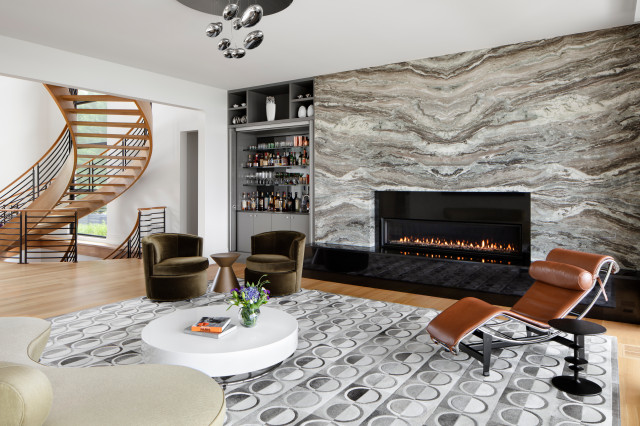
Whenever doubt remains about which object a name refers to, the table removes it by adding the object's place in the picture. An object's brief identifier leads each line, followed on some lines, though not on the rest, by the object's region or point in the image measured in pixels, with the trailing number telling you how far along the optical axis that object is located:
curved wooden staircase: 8.09
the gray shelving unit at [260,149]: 7.22
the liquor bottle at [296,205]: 7.40
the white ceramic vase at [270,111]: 7.42
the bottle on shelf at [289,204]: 7.49
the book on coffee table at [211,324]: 3.07
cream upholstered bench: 1.33
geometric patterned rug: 2.53
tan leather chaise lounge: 3.16
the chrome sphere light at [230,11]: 3.16
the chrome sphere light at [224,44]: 3.62
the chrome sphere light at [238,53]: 3.69
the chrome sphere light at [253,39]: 3.37
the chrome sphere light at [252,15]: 3.03
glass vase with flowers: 3.22
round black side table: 2.81
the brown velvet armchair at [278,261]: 5.27
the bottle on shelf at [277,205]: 7.57
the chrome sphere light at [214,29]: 3.43
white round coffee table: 2.74
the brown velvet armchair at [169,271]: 4.95
